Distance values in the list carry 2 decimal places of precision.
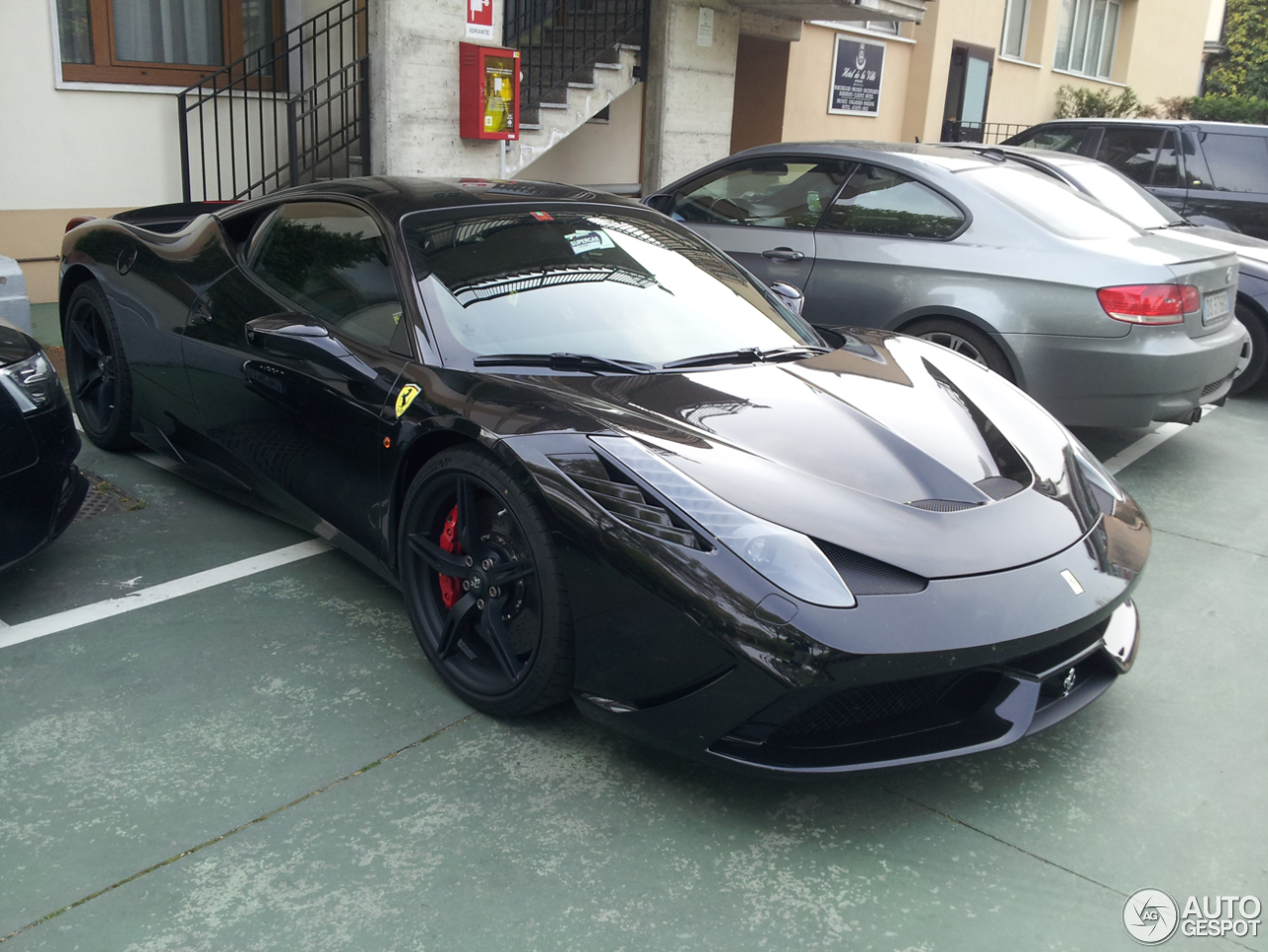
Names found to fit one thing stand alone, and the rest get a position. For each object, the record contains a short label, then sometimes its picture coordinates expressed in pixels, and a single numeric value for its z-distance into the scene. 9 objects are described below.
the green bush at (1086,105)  21.58
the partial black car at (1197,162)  8.52
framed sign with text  15.27
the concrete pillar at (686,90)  11.38
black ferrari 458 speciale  2.45
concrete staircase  10.02
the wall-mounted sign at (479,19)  9.25
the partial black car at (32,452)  3.28
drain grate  4.35
